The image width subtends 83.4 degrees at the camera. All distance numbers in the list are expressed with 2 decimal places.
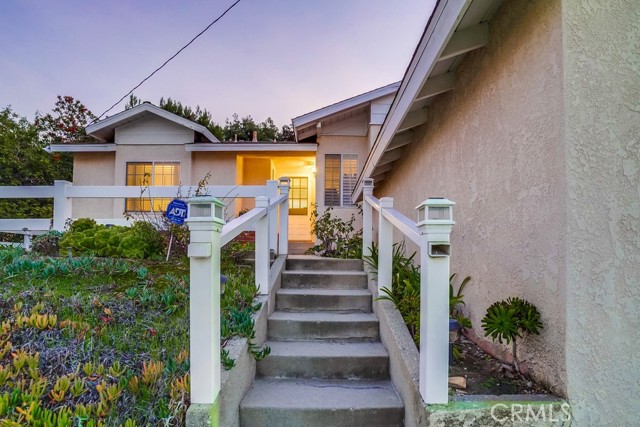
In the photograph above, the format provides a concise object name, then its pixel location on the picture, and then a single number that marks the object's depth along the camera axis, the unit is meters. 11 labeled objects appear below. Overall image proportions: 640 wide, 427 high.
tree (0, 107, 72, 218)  11.97
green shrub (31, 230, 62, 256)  5.15
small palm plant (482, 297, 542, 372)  2.14
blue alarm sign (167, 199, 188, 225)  4.38
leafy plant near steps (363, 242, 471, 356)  3.04
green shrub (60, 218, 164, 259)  4.76
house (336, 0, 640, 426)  1.93
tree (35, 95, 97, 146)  17.23
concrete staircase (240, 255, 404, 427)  2.54
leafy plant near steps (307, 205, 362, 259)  6.25
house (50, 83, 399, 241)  9.56
